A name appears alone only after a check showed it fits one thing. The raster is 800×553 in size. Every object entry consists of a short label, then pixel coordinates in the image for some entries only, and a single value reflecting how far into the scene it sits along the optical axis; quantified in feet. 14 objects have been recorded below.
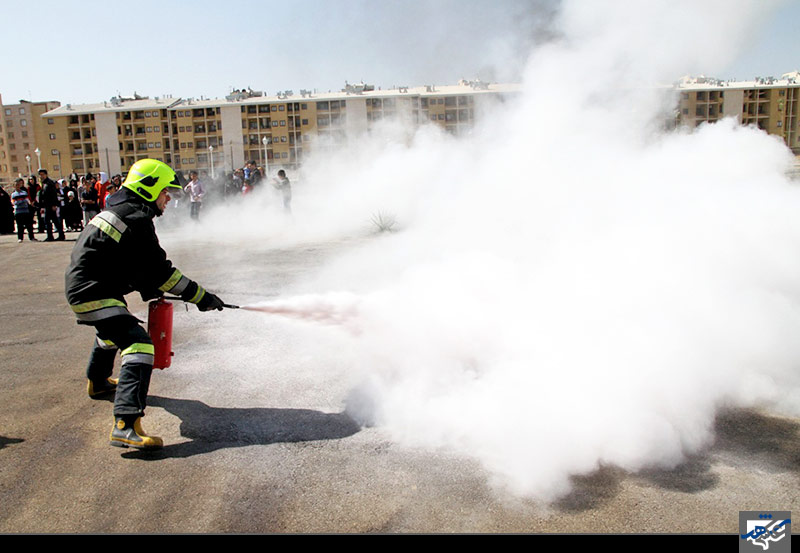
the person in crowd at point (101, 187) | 51.62
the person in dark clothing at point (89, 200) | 50.55
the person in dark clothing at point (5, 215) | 60.44
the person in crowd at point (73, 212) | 56.80
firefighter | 12.12
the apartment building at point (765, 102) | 176.35
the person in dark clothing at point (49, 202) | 49.21
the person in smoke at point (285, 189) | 55.31
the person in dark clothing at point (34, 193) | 56.59
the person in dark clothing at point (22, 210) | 49.40
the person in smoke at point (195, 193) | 56.70
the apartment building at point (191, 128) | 245.63
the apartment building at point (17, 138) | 358.43
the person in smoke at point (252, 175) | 63.53
